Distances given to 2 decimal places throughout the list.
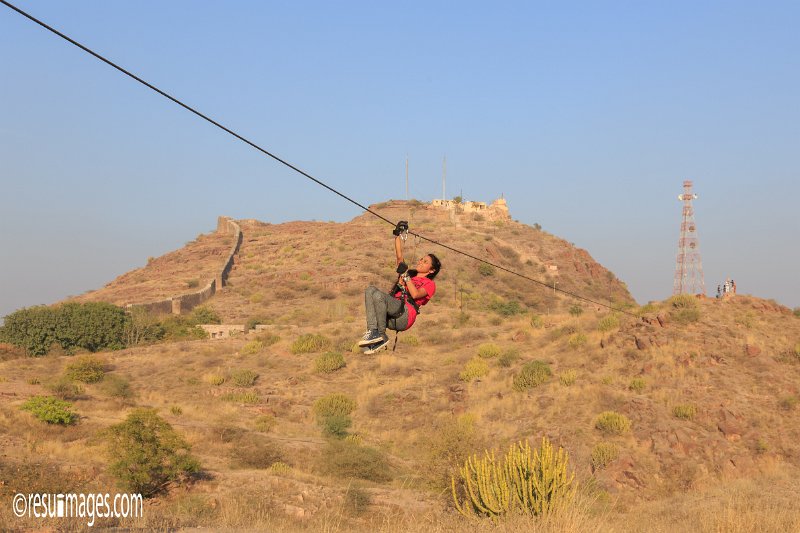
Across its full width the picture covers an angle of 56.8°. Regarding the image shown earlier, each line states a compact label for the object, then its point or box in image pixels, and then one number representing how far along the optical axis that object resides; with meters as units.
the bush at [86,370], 43.84
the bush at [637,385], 35.74
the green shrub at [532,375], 38.56
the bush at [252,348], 51.56
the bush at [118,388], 41.72
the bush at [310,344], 50.84
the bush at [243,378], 44.46
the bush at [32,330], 58.69
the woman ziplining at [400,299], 12.60
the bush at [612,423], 32.16
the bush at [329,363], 46.41
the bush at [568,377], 37.72
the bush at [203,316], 69.81
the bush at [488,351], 44.53
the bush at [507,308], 75.11
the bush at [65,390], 38.72
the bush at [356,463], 29.39
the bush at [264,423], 36.69
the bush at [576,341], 43.09
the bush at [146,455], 24.80
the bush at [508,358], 42.50
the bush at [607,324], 44.12
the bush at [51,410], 31.97
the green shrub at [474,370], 41.75
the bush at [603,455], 30.03
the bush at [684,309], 41.06
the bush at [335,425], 36.22
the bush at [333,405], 39.47
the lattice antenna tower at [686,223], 58.03
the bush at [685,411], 32.75
